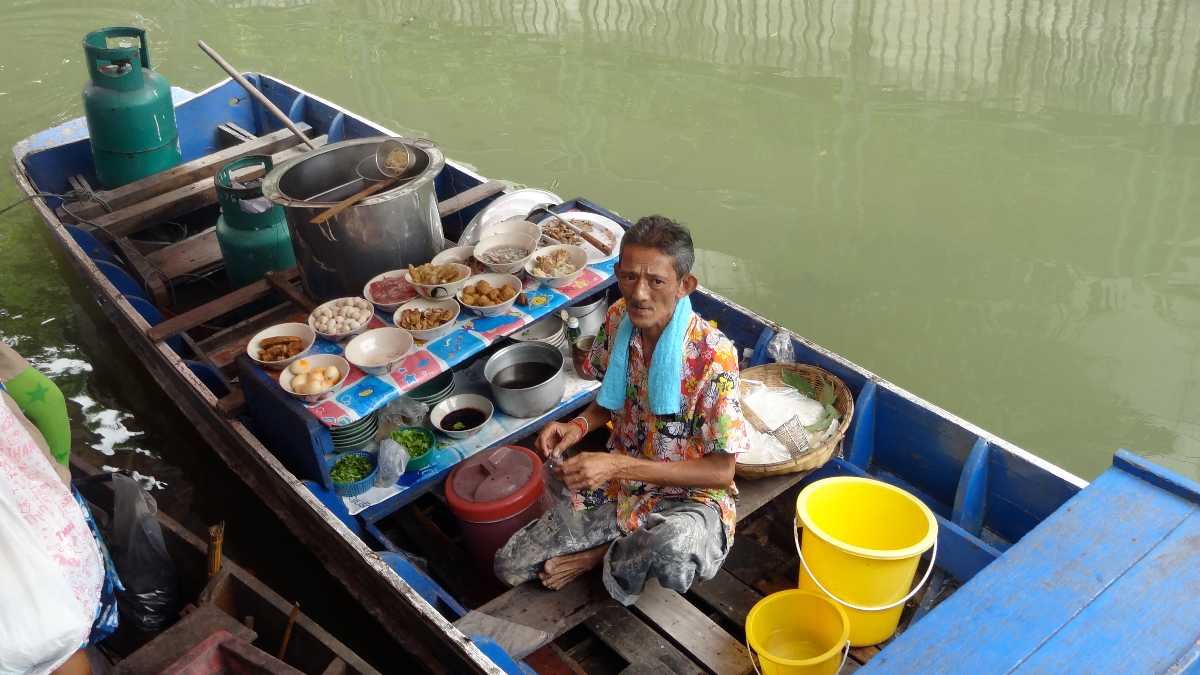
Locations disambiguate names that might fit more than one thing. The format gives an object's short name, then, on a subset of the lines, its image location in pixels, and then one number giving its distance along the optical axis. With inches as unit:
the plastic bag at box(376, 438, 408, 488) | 159.5
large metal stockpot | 172.6
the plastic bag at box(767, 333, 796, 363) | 175.5
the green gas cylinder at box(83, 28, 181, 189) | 241.0
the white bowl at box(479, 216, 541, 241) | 189.0
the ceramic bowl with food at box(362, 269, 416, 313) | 171.3
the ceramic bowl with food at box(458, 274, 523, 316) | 166.7
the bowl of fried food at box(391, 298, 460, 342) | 162.9
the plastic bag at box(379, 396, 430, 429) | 177.9
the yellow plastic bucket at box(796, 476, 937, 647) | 125.3
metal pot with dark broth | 175.5
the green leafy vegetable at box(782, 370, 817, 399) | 168.4
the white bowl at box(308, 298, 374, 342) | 164.6
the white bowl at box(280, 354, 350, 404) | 151.8
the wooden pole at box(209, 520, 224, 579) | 138.5
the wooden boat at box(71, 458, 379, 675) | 116.2
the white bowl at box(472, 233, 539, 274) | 185.6
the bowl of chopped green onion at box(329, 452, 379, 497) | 160.4
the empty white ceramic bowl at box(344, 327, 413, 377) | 158.1
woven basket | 150.3
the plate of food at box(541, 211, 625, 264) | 186.1
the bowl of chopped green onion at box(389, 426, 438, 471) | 164.7
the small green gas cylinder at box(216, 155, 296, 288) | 210.5
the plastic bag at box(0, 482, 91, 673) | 92.3
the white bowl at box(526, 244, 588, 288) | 175.0
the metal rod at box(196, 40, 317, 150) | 210.7
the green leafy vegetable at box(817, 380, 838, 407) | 163.6
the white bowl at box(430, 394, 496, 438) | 176.7
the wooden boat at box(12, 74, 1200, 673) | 117.3
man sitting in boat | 119.3
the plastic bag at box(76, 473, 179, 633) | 140.6
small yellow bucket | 127.7
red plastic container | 148.4
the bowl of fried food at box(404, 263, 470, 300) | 169.5
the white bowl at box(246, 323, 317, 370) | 160.1
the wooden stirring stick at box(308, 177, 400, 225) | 164.4
